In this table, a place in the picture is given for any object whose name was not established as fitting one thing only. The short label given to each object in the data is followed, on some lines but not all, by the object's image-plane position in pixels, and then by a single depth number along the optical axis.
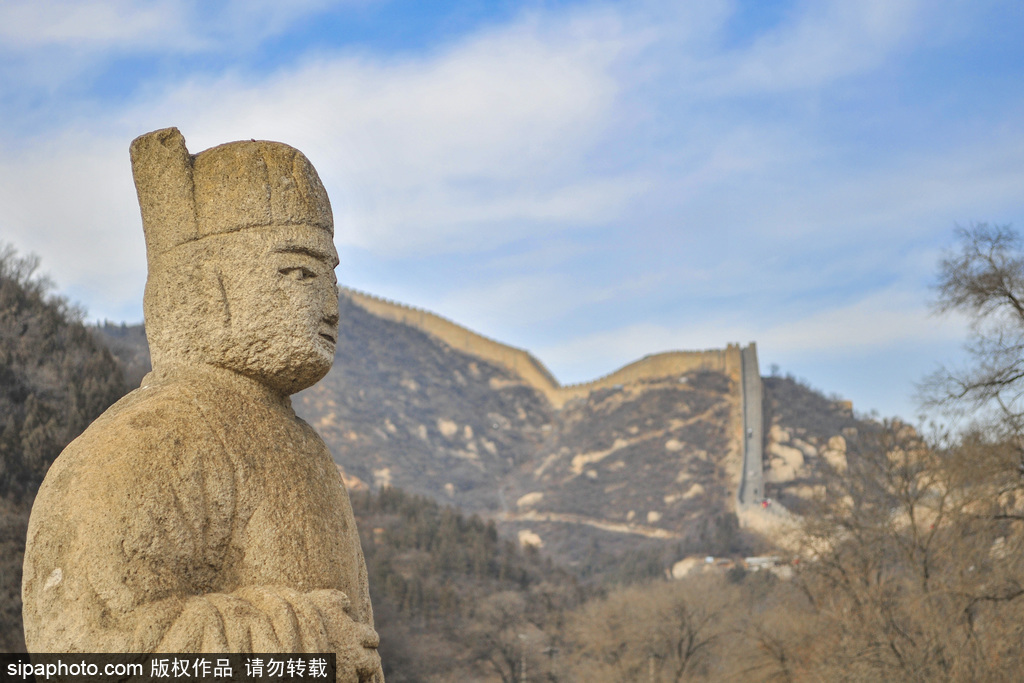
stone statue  3.96
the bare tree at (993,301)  14.50
